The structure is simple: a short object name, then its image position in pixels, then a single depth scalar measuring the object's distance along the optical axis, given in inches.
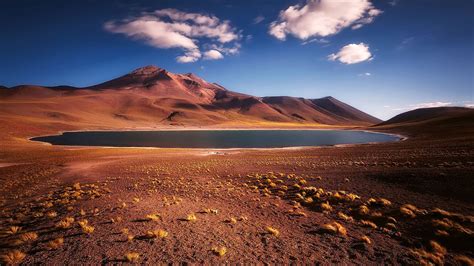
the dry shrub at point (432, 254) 296.2
